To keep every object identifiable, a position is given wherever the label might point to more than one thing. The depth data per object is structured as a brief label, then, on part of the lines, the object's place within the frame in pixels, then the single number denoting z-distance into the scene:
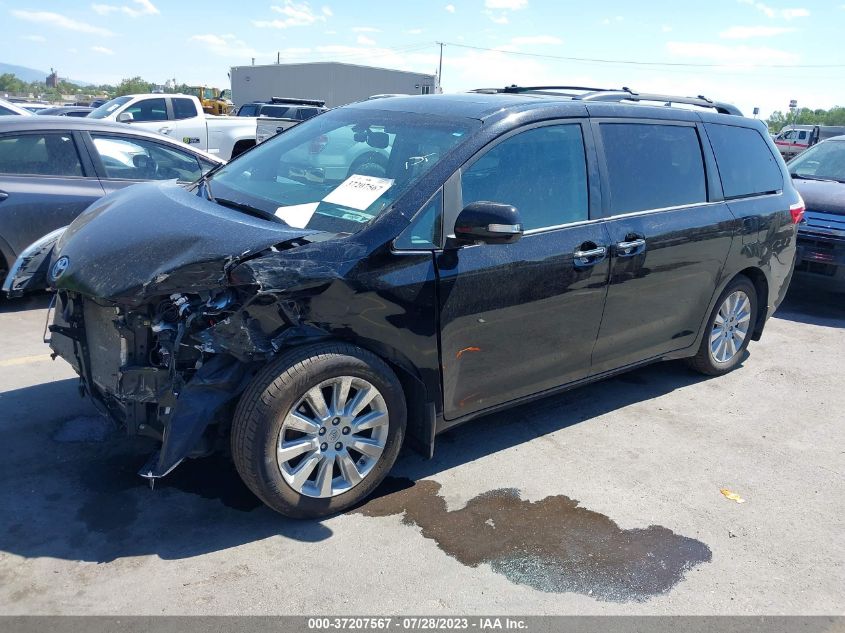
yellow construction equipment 32.44
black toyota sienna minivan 3.05
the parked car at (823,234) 7.38
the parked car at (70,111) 18.38
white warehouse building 39.06
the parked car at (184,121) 14.11
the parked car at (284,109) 22.00
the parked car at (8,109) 11.39
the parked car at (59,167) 6.05
